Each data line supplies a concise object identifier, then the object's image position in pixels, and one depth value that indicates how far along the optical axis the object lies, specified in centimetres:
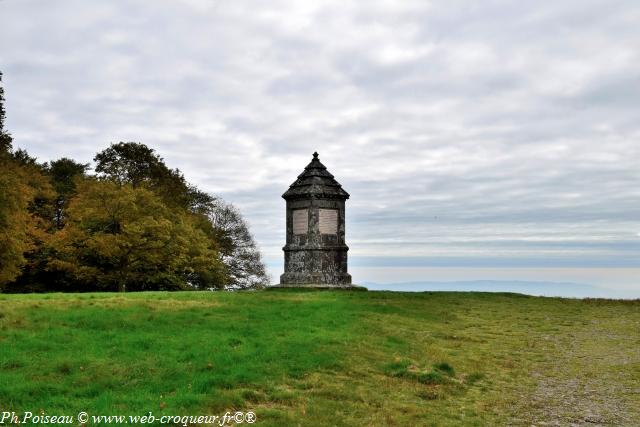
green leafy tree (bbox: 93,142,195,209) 4706
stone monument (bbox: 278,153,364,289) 2961
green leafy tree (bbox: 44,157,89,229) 4706
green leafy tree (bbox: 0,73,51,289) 3119
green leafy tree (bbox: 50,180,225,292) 3534
